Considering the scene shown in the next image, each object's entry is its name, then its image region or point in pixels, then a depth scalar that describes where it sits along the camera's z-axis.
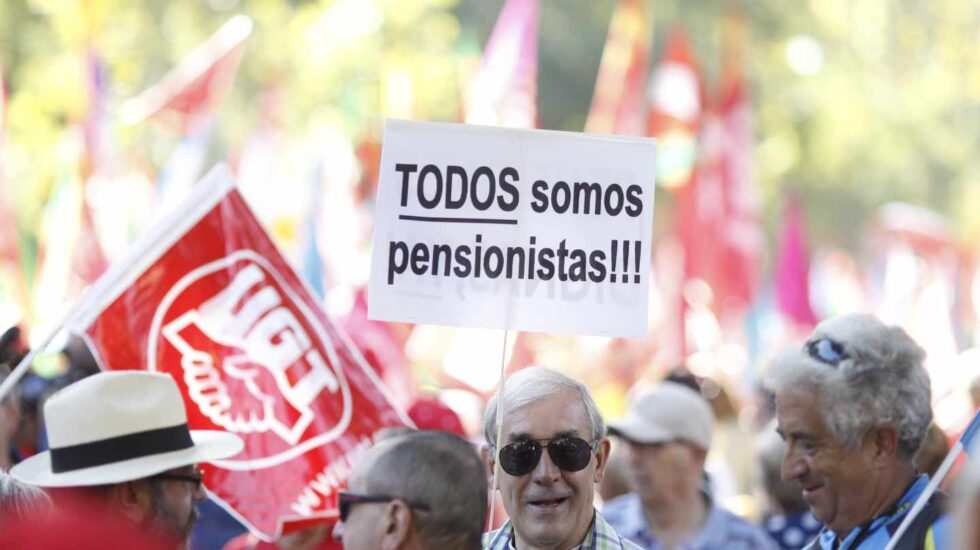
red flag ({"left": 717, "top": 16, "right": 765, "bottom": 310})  17.64
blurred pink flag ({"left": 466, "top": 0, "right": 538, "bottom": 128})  15.41
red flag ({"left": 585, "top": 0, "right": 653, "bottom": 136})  17.89
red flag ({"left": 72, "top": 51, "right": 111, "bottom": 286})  11.66
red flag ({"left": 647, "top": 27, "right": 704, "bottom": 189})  17.69
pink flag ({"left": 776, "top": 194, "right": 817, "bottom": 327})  18.33
